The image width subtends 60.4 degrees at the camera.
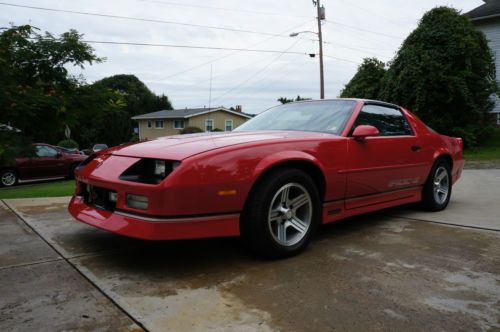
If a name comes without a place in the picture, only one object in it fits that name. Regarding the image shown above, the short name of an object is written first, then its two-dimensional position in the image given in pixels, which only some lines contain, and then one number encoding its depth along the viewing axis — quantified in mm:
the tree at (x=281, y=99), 30667
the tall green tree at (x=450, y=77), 13914
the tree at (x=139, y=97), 60869
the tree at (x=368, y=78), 17078
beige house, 42188
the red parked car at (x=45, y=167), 13094
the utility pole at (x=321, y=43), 24416
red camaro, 2912
